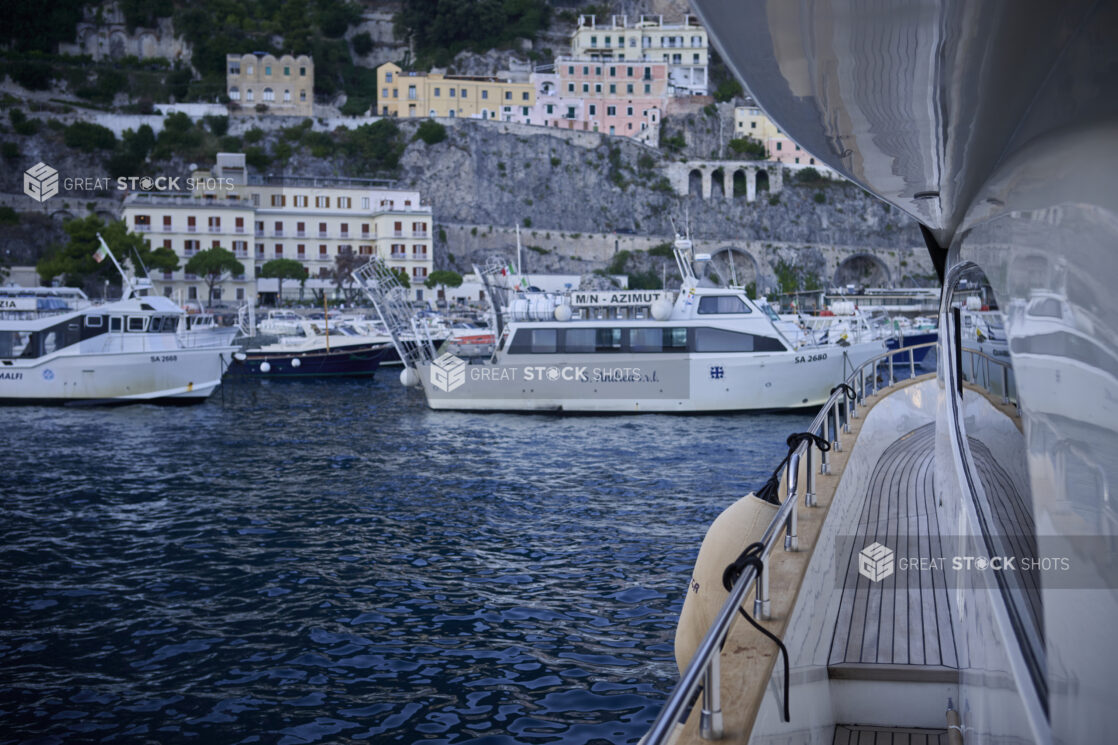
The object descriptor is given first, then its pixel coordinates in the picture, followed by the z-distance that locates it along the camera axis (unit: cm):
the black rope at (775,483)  511
